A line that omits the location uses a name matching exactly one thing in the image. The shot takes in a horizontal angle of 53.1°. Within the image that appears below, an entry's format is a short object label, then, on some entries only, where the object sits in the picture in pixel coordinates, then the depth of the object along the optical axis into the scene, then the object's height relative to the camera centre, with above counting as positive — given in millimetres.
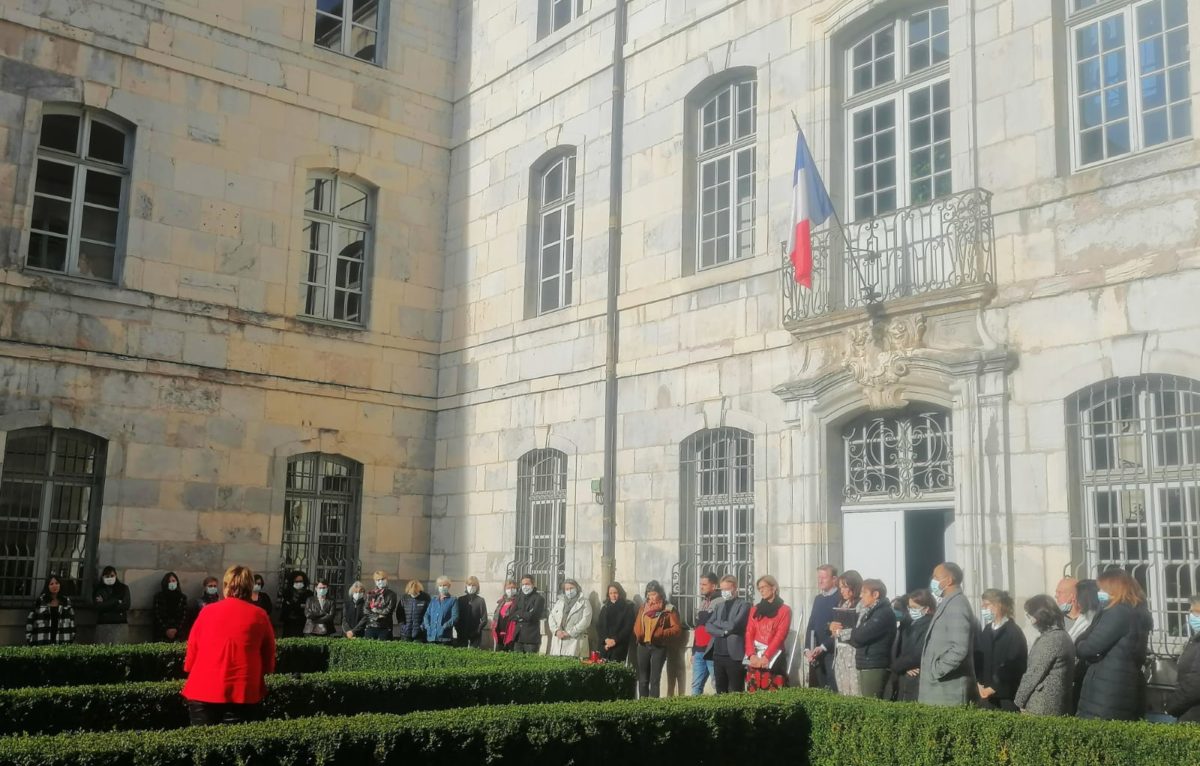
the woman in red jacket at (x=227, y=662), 6535 -522
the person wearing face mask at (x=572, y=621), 12352 -482
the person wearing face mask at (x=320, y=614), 13922 -527
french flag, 10453 +3212
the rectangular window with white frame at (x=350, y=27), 15945 +7165
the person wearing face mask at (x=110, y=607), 12844 -463
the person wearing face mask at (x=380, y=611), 13758 -471
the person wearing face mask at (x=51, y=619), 12195 -578
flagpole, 10180 +2637
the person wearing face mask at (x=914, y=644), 8469 -439
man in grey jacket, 7844 -472
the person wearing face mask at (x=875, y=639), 8742 -425
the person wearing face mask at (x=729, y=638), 10531 -532
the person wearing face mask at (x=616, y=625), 11914 -494
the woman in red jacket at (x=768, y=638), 10125 -504
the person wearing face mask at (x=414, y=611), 13852 -470
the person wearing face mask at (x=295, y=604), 14195 -428
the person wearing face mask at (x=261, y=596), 13688 -333
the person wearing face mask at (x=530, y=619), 12961 -493
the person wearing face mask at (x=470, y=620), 13664 -546
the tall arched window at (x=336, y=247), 15500 +4150
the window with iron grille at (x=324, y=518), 14891 +619
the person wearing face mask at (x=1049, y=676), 7281 -552
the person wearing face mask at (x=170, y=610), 13180 -496
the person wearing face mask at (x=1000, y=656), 7965 -480
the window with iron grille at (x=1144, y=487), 8086 +687
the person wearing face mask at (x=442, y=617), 13562 -523
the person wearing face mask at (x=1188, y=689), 6758 -564
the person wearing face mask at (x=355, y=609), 14039 -473
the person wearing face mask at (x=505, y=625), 13047 -573
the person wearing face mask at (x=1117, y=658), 7078 -423
